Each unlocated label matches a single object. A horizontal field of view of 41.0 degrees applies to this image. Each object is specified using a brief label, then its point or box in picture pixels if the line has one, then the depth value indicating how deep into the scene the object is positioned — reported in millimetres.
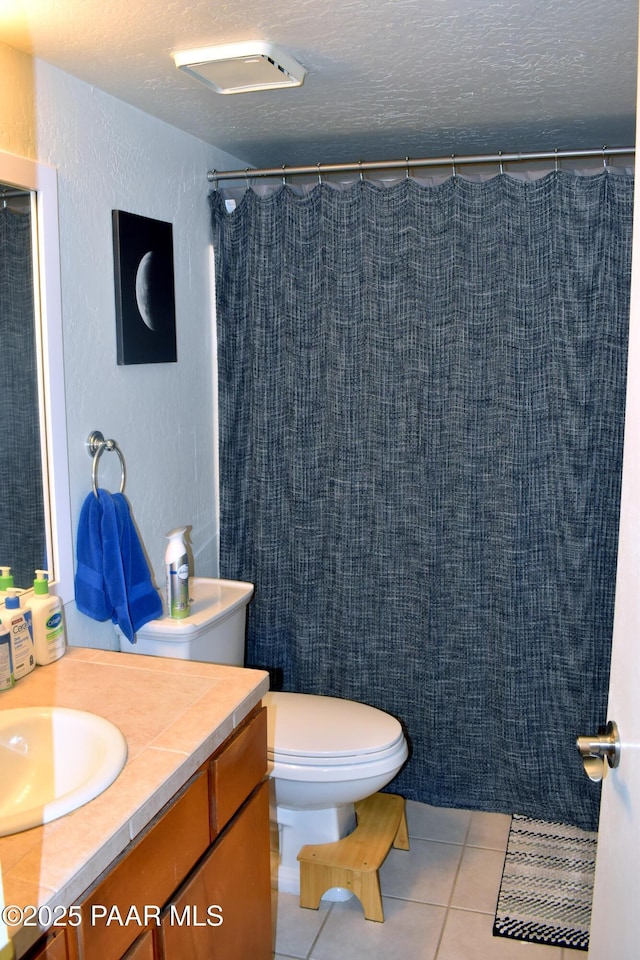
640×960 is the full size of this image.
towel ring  2117
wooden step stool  2234
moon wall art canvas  2201
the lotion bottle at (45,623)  1803
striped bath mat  2186
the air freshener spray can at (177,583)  2252
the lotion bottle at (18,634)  1705
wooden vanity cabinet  1221
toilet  2152
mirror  1796
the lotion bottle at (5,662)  1666
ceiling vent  1806
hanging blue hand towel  2053
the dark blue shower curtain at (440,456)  2465
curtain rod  2344
